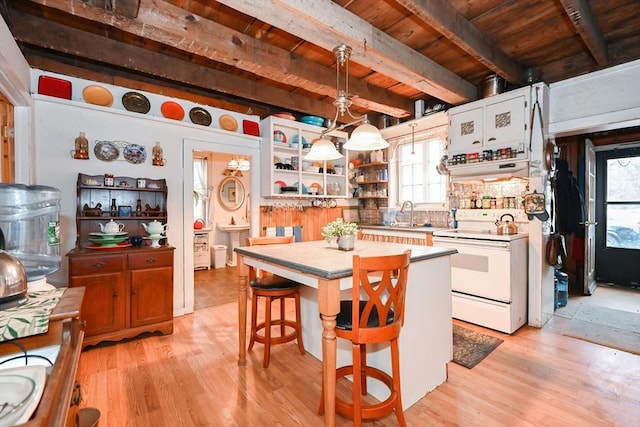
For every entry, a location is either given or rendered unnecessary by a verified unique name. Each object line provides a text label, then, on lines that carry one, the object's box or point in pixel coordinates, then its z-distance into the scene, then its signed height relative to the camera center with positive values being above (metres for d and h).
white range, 2.86 -0.65
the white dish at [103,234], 2.70 -0.20
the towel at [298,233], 4.40 -0.32
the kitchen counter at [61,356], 0.65 -0.41
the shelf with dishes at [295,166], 4.00 +0.65
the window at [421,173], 4.28 +0.57
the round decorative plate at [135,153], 3.10 +0.61
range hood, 3.11 +0.45
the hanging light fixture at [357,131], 2.22 +0.59
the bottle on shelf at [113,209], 2.98 +0.03
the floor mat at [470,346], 2.38 -1.18
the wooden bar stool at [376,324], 1.47 -0.59
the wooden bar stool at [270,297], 2.24 -0.67
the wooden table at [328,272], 1.47 -0.36
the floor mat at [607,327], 2.66 -1.17
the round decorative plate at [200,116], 3.56 +1.15
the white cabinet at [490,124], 3.09 +0.96
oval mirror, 6.19 +0.38
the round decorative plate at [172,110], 3.37 +1.16
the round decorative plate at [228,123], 3.79 +1.14
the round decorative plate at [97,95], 2.92 +1.15
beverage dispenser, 1.59 -0.08
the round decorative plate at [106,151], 2.95 +0.61
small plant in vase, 2.16 -0.16
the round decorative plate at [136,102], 3.13 +1.16
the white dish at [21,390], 0.56 -0.37
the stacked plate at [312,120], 4.34 +1.33
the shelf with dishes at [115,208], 2.77 +0.04
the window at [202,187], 5.97 +0.49
